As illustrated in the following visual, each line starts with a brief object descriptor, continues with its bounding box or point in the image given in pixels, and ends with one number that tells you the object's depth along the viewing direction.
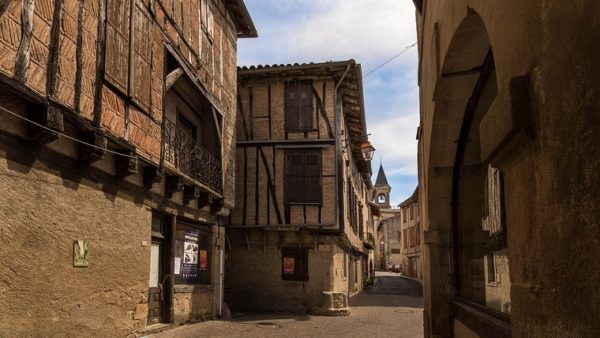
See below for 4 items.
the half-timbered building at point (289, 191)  15.46
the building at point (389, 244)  61.30
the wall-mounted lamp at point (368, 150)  19.31
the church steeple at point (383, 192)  71.50
